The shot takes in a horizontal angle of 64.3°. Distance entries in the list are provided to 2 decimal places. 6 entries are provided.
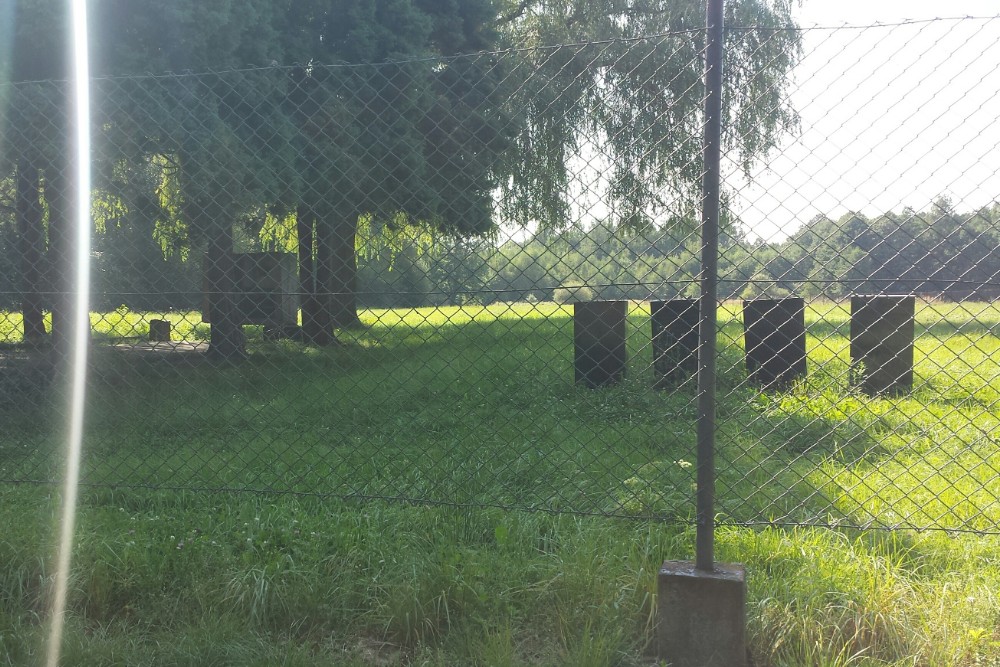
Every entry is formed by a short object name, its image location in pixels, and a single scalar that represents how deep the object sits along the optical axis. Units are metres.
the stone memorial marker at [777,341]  6.57
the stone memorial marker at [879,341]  6.24
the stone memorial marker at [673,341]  6.48
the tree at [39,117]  4.95
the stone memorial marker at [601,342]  6.59
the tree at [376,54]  6.65
